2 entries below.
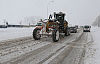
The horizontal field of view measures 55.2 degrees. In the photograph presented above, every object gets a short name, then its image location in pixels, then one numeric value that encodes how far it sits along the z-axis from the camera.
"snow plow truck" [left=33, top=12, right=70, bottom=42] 8.24
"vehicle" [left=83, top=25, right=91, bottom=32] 22.80
